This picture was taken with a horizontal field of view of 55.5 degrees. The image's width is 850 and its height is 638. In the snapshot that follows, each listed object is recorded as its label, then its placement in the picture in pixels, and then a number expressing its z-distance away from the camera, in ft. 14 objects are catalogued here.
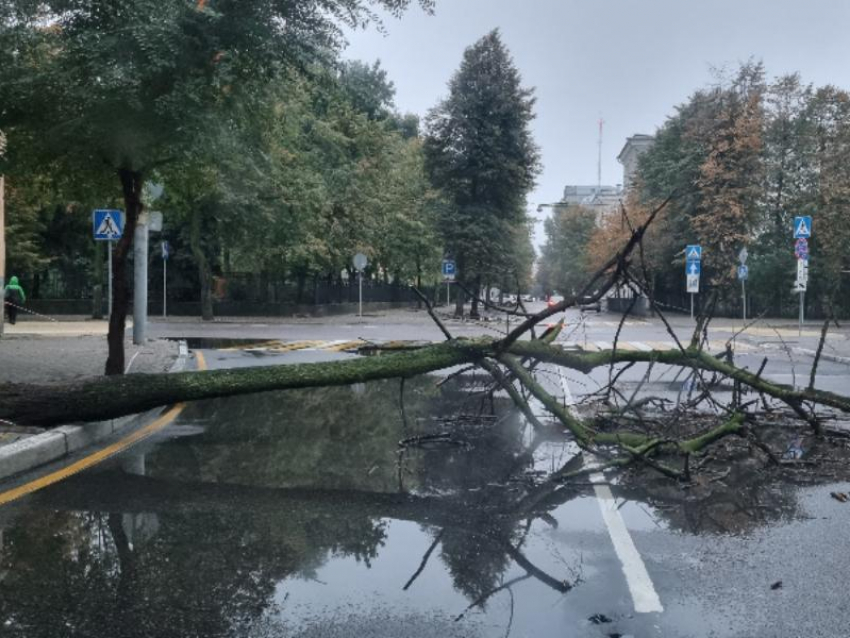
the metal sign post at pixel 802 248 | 77.30
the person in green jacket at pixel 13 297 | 91.86
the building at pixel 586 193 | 466.04
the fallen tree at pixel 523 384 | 22.70
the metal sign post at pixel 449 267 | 134.21
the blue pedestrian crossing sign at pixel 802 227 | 77.46
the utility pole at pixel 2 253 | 59.41
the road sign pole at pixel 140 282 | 53.42
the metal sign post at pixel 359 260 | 117.60
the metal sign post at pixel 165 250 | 110.01
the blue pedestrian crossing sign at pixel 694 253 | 98.43
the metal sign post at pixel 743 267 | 93.29
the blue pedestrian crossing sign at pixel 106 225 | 51.62
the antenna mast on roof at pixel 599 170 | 470.31
